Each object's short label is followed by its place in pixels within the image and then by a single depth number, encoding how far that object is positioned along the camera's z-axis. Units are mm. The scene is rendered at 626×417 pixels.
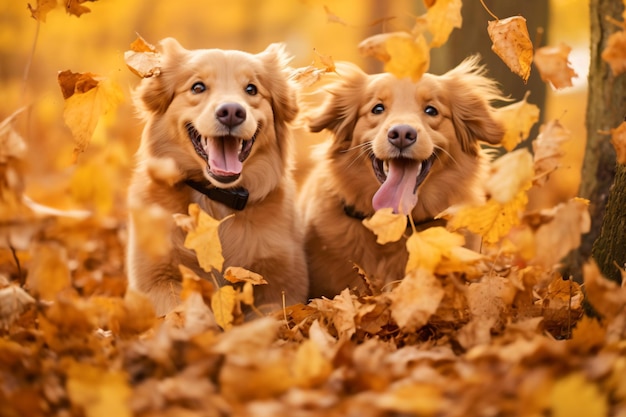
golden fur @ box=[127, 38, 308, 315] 3566
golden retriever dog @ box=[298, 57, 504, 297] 3703
